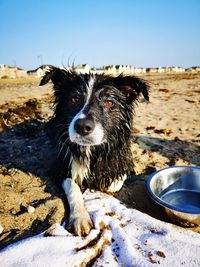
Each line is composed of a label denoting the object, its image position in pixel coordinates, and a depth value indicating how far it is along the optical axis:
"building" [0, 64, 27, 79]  50.59
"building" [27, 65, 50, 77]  53.22
